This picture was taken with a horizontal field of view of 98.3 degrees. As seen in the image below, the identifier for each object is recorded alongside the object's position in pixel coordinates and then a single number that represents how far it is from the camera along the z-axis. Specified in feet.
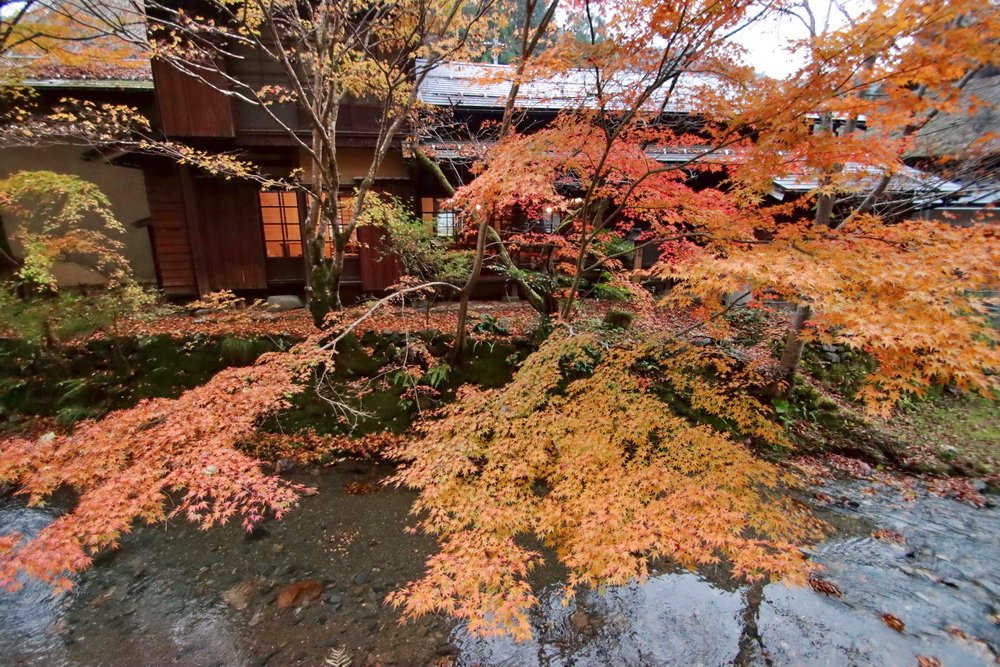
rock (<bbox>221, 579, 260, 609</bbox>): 16.96
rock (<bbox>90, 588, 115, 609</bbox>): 16.81
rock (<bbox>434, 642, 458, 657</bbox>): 15.48
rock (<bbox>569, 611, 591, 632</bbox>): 16.62
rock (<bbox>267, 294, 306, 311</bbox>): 36.24
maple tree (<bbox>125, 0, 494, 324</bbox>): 21.97
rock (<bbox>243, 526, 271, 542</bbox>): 19.81
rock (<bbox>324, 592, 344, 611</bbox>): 16.82
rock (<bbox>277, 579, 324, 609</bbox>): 16.98
